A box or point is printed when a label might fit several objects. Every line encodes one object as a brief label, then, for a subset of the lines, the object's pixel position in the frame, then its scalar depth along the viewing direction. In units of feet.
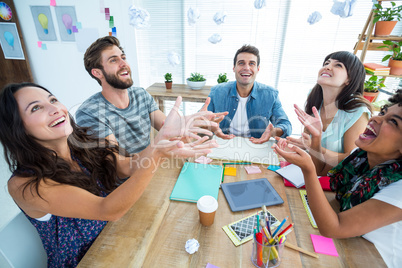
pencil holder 2.18
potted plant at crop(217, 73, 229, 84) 8.94
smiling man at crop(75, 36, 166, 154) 4.91
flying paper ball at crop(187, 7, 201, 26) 8.77
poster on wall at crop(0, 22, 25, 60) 11.02
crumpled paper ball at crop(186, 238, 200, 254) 2.38
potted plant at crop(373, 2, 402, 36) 7.02
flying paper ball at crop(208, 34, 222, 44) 9.25
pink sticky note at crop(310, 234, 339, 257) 2.47
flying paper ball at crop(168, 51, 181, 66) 9.69
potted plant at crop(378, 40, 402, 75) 7.36
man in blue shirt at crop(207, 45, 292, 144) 6.44
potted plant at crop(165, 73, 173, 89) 9.37
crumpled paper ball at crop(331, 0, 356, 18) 7.25
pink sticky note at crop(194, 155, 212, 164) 4.00
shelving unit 7.25
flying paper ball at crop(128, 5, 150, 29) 8.79
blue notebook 3.18
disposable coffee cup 2.58
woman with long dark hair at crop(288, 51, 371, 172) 4.77
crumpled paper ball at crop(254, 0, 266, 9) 8.06
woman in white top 2.51
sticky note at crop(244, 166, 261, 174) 3.75
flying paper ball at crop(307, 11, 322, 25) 8.10
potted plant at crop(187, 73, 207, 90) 9.20
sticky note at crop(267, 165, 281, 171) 3.85
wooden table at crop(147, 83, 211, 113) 8.66
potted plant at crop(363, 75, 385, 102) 7.68
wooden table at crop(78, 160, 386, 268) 2.32
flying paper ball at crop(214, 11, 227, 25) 8.78
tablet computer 3.04
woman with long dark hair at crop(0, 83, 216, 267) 2.65
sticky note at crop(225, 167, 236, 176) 3.70
